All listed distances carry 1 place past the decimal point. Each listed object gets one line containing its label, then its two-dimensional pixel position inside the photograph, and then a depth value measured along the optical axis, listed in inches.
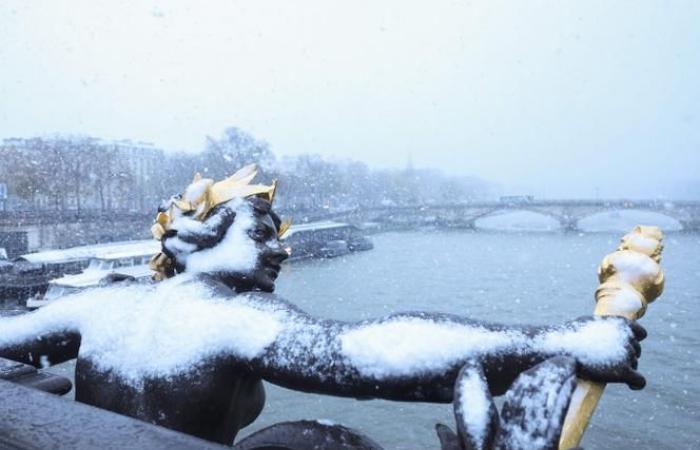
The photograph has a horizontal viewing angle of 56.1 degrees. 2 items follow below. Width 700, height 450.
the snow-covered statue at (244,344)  50.4
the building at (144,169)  1793.8
